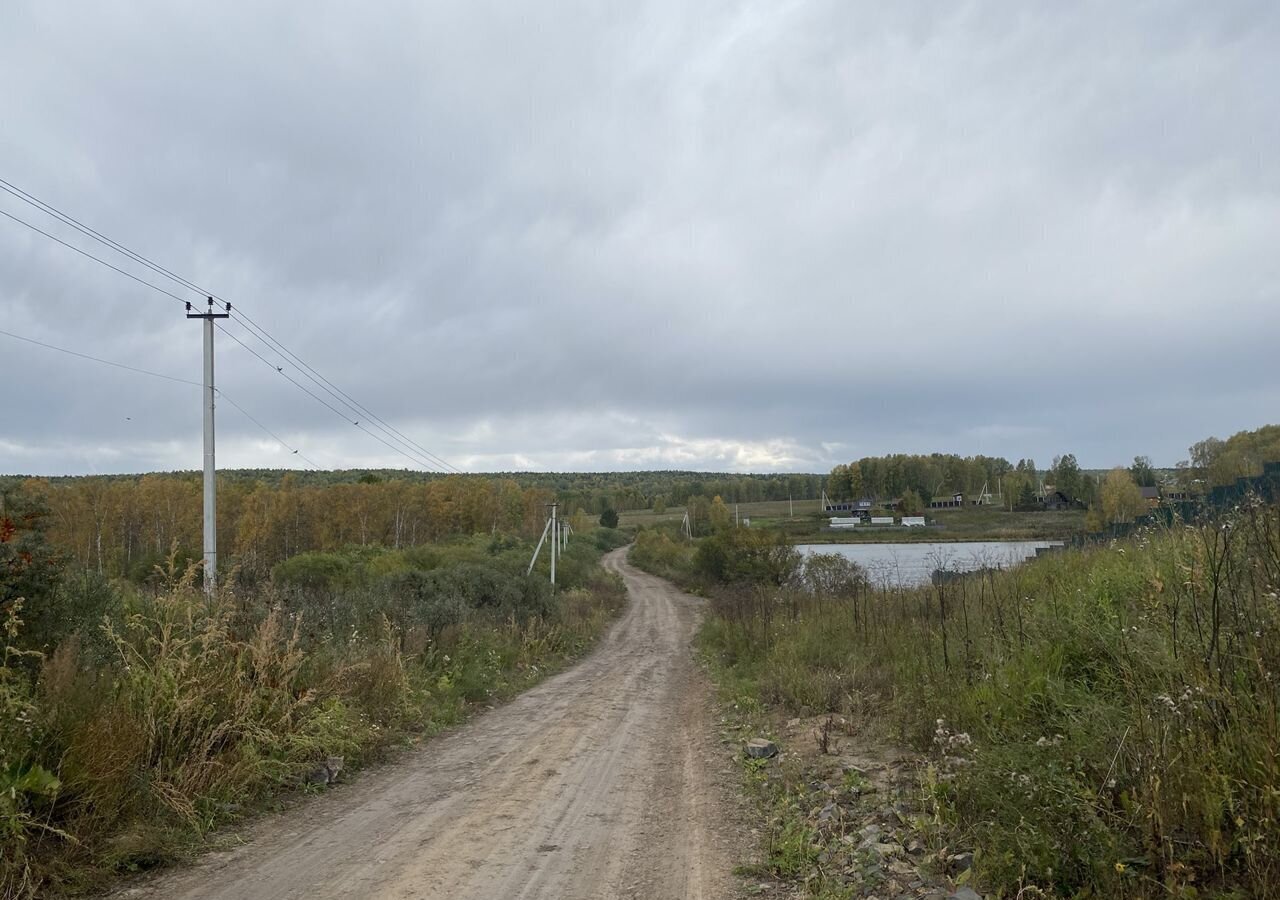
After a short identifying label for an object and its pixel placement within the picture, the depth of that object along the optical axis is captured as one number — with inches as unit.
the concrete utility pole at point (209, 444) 765.9
